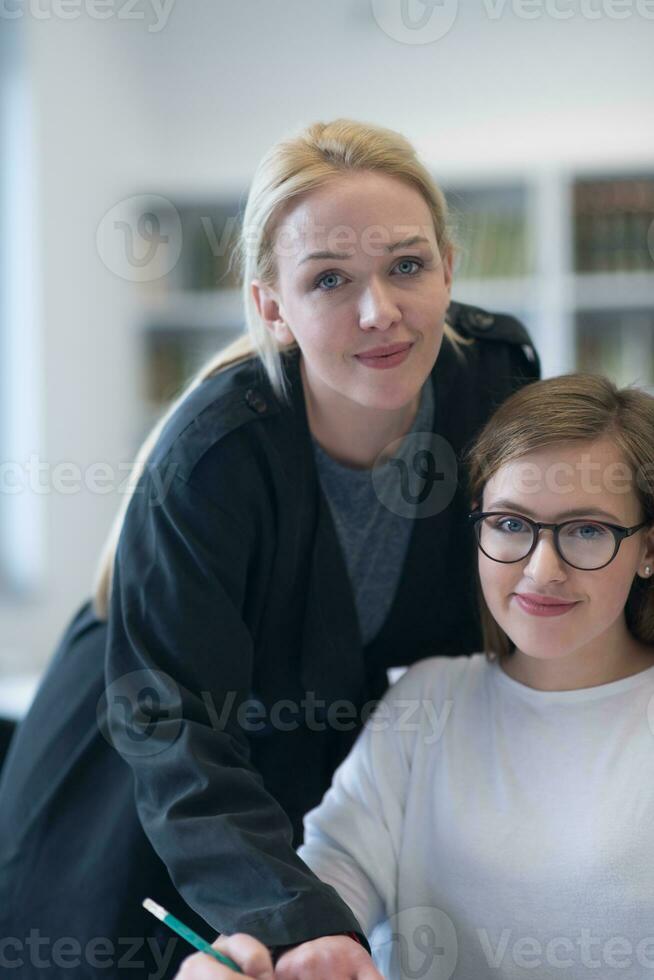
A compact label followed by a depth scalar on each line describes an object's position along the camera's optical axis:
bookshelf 3.54
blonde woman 1.17
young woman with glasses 1.14
